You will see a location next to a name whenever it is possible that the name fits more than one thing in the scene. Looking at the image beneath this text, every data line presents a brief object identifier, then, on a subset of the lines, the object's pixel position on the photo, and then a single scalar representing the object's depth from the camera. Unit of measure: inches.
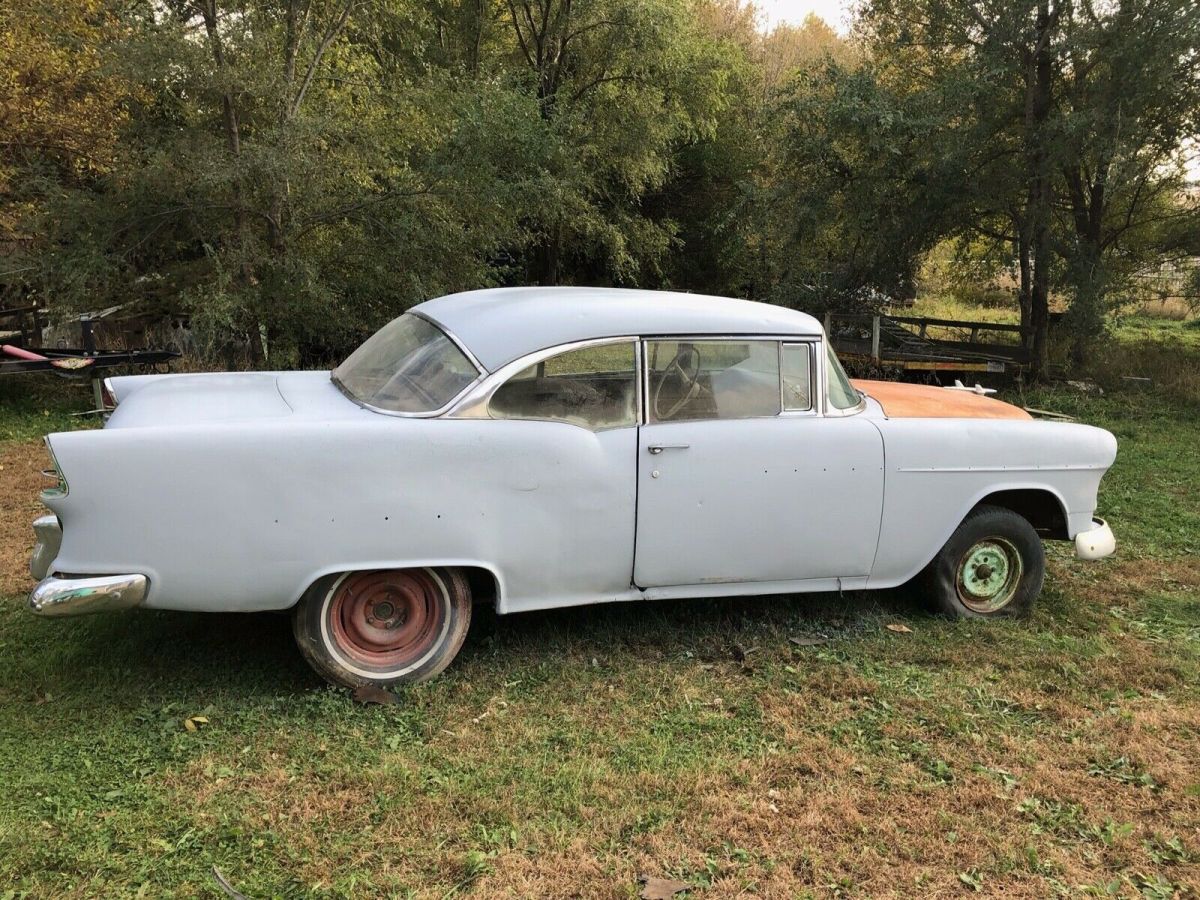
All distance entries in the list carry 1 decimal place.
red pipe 306.7
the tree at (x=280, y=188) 386.6
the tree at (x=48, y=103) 402.9
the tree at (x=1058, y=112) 423.8
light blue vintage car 128.3
